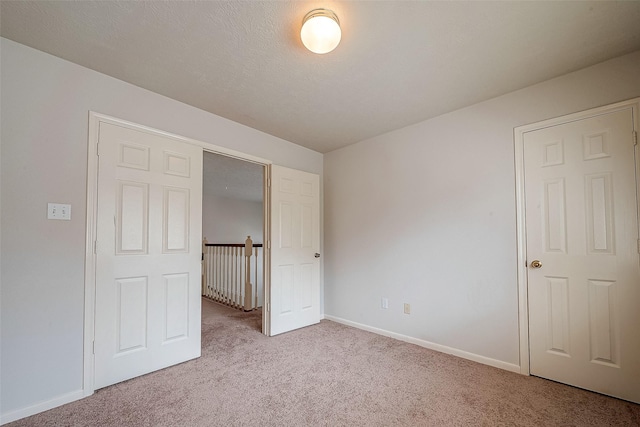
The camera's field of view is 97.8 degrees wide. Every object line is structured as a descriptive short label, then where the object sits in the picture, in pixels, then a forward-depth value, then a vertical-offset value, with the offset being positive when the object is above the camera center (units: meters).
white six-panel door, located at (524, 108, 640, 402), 1.93 -0.24
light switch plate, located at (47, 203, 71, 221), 1.90 +0.08
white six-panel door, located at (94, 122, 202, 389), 2.13 -0.26
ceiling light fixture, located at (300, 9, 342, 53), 1.53 +1.07
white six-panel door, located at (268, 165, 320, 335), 3.33 -0.35
